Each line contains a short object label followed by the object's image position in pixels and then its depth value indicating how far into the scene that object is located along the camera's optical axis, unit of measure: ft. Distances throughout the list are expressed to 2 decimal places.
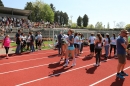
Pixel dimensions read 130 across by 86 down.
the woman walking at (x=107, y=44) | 37.57
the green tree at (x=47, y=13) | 245.04
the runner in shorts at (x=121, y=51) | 21.63
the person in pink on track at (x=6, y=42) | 36.96
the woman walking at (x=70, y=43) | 27.79
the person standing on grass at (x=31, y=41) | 47.01
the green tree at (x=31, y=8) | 240.90
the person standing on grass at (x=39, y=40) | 50.81
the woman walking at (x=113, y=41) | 40.78
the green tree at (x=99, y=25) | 415.23
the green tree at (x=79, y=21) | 369.22
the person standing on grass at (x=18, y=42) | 42.13
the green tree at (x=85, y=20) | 361.75
